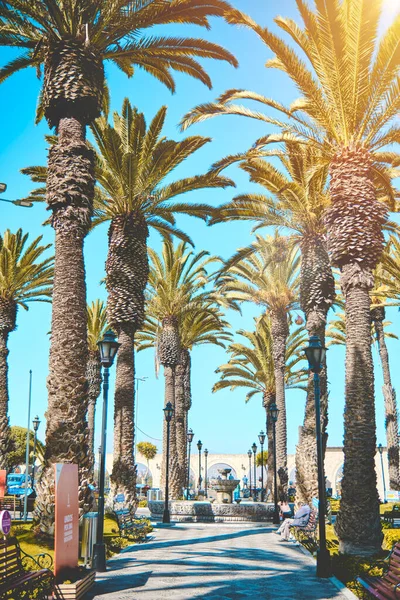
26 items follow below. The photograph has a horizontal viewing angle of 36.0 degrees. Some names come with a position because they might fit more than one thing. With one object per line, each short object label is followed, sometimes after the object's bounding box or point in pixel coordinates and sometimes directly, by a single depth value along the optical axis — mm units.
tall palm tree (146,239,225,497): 30250
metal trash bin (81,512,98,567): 10727
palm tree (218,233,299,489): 30719
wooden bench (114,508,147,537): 15859
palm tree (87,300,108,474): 37281
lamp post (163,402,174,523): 22281
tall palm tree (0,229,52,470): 26094
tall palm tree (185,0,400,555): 13039
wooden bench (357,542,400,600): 6643
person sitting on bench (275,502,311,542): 15391
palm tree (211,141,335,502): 19781
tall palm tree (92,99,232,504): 19172
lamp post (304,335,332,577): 10609
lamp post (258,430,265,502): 33766
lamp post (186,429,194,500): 38566
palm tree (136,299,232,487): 32844
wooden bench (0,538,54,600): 6762
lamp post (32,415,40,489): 29084
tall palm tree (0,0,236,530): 12156
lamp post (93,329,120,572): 11023
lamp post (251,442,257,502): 36816
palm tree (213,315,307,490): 37156
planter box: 7842
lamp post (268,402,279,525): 22984
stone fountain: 27688
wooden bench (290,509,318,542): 14984
